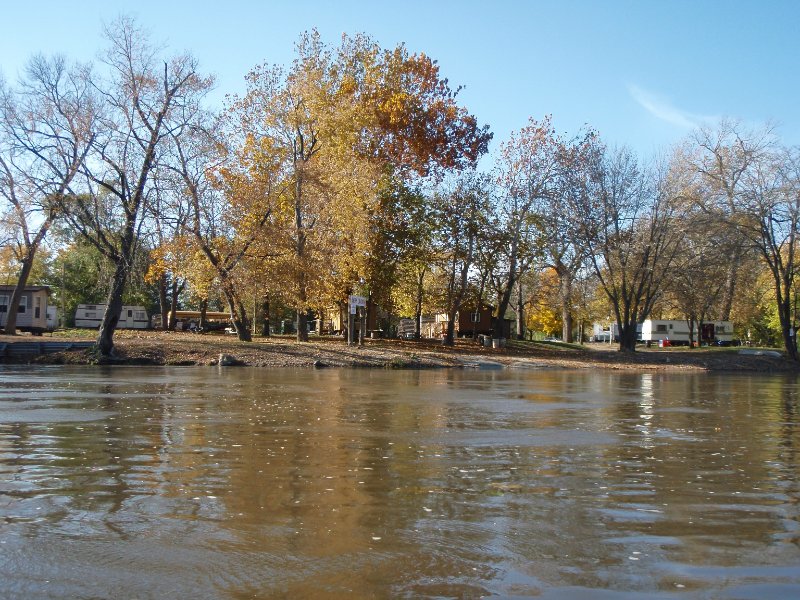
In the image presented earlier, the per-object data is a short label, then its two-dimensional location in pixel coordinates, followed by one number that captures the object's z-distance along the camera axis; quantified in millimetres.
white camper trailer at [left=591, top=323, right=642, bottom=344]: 93800
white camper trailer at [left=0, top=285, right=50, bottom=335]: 55812
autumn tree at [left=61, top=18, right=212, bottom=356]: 36062
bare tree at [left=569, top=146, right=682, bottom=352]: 50125
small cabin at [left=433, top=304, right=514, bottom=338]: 73062
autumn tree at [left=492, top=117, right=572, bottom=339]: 52500
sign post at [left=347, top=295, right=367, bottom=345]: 40219
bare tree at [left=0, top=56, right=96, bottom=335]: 35094
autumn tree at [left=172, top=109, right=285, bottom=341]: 39031
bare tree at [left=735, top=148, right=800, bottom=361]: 48219
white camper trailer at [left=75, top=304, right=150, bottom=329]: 70250
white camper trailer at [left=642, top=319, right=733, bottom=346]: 81062
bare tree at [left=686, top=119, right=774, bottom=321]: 49062
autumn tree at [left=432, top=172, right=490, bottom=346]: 52188
